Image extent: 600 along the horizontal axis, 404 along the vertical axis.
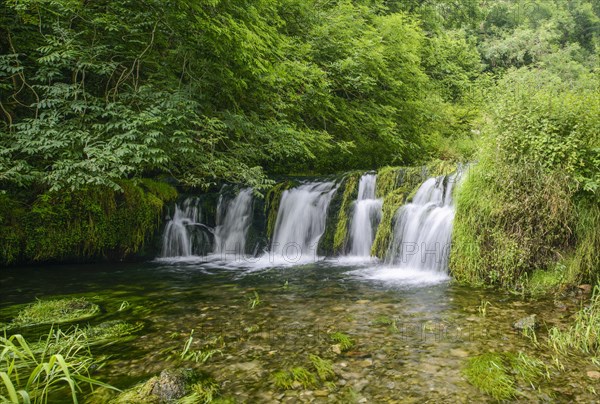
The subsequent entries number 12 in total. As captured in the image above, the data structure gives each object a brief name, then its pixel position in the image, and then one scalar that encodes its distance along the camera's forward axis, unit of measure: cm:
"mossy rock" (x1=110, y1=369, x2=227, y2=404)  251
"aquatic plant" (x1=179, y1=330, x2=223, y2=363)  316
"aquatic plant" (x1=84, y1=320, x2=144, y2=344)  358
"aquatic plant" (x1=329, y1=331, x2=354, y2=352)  335
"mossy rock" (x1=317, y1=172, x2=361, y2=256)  824
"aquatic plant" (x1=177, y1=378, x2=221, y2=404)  253
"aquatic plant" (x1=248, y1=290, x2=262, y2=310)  457
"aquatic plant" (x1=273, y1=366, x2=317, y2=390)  276
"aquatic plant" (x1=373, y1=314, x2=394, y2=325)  395
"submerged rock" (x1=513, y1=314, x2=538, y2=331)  356
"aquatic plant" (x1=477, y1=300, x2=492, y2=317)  404
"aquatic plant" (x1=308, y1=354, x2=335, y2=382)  287
